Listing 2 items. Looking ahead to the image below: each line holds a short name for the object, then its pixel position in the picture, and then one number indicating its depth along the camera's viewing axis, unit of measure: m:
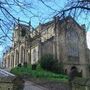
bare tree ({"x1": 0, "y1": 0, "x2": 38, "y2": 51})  3.92
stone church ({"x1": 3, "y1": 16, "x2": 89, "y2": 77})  22.64
